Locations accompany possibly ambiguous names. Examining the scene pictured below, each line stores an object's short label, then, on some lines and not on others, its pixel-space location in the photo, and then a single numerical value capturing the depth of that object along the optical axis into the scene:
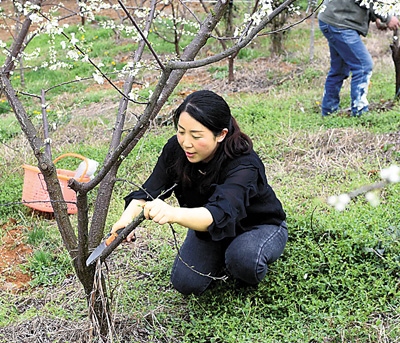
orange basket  3.90
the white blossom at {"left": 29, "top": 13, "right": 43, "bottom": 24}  2.14
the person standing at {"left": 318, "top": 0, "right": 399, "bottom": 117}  4.90
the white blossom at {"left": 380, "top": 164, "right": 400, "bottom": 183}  1.21
